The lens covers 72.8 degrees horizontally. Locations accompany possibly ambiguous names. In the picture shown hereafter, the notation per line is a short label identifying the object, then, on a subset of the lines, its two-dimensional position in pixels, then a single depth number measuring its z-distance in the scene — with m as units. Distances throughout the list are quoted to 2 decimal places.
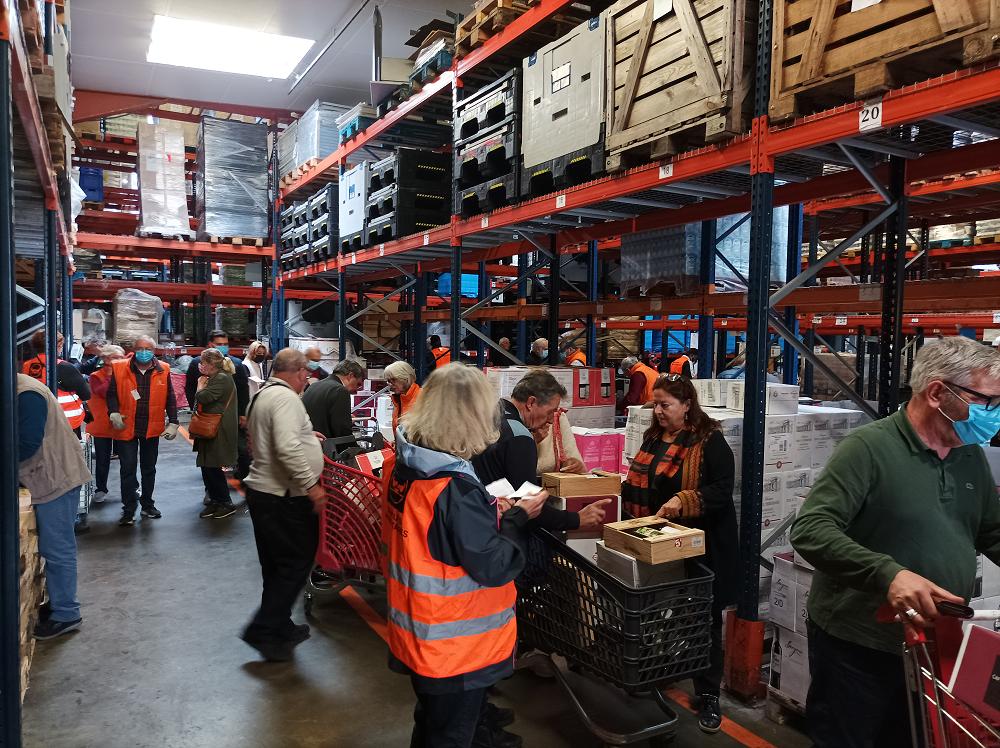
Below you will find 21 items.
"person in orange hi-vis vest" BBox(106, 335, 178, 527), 7.07
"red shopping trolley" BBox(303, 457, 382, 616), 4.37
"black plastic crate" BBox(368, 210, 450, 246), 8.05
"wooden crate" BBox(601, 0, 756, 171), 3.60
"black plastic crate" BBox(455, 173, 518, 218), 5.72
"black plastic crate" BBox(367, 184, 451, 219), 8.05
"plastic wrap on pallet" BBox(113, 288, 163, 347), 12.99
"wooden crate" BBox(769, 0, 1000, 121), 2.61
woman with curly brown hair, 3.45
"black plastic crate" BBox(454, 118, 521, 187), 5.70
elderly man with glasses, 2.10
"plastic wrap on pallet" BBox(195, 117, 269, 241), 12.43
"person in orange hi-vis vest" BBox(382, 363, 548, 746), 2.30
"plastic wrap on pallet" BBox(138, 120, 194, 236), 12.04
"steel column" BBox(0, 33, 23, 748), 2.39
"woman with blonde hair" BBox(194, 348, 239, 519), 7.23
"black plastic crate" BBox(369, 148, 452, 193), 8.04
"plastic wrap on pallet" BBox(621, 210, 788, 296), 7.14
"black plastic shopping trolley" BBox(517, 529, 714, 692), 2.80
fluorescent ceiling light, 11.41
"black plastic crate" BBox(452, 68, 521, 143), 5.63
